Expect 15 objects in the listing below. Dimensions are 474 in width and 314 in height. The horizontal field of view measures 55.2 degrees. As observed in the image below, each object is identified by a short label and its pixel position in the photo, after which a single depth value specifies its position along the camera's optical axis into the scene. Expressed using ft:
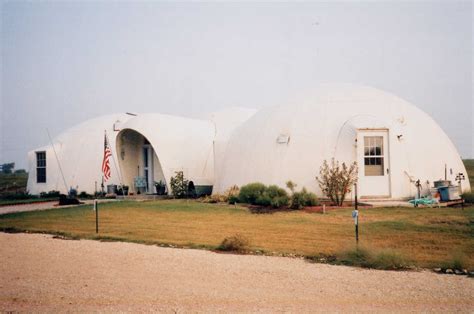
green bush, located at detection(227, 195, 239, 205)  62.42
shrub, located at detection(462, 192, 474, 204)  55.26
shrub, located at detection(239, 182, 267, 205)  58.77
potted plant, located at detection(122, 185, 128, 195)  88.32
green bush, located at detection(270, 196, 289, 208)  54.49
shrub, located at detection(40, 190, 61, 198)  91.66
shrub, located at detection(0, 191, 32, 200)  92.36
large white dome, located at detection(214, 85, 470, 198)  60.08
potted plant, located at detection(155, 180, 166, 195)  87.28
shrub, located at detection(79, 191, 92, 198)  90.39
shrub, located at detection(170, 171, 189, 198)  81.00
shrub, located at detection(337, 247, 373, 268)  26.06
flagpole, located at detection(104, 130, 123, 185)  90.21
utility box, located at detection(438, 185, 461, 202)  57.06
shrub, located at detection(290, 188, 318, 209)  54.13
